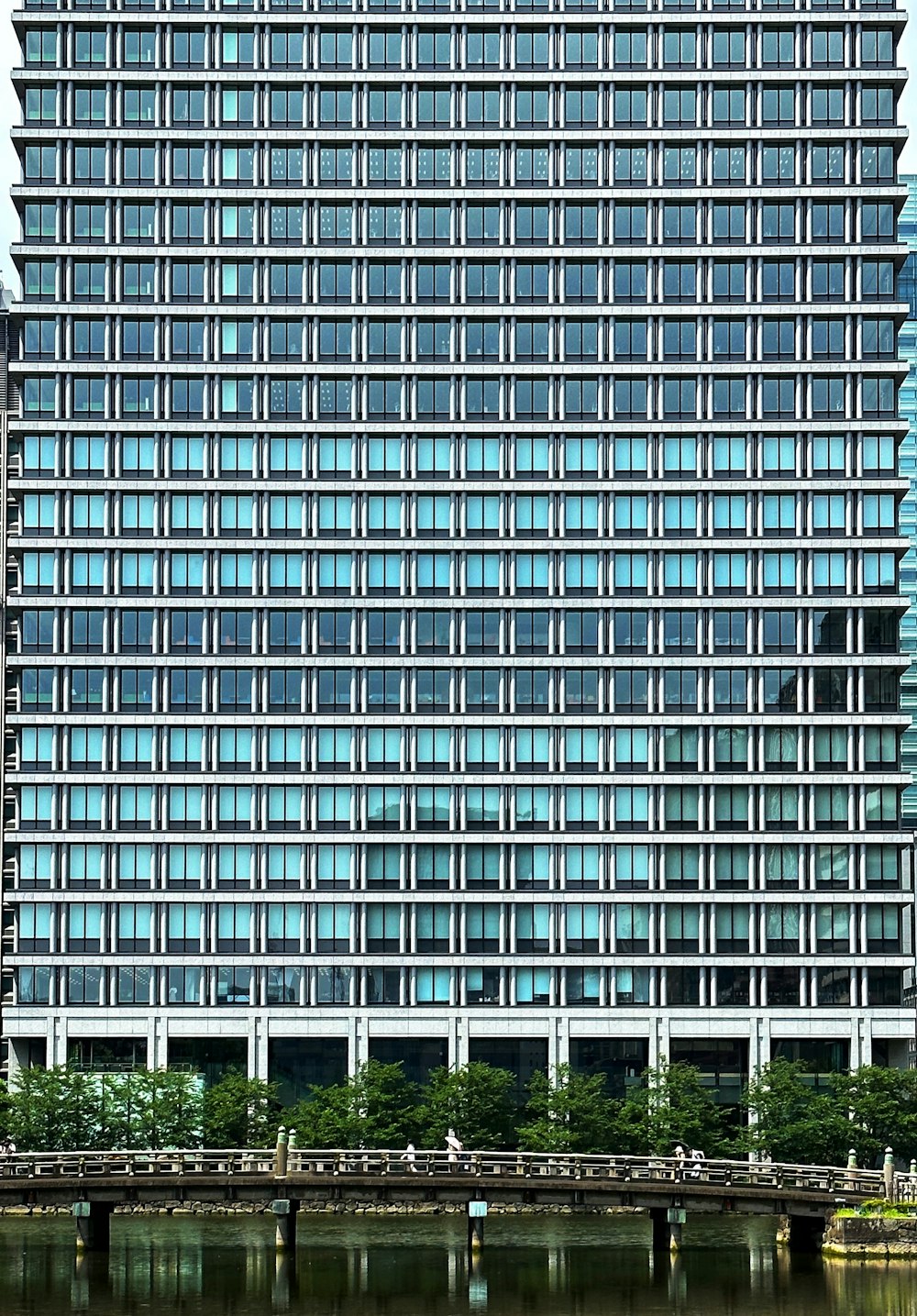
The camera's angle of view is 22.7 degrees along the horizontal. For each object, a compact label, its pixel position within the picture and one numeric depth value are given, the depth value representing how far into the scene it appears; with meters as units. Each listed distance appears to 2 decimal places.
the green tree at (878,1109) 122.31
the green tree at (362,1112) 121.00
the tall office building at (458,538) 135.25
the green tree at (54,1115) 122.69
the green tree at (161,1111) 123.75
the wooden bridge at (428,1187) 90.31
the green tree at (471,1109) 123.75
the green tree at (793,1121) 121.25
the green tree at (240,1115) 123.81
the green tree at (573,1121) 121.69
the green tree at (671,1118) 121.75
